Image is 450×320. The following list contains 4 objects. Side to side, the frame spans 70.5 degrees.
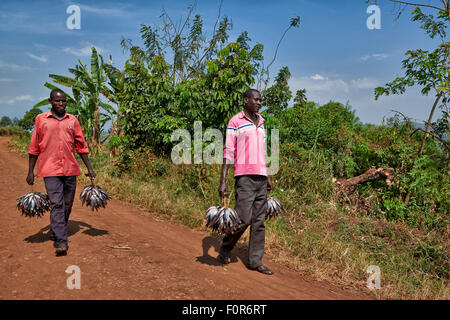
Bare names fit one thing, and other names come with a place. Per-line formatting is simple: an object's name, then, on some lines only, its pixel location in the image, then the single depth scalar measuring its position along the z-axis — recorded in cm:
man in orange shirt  385
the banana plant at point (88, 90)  1211
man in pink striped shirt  367
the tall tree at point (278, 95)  871
